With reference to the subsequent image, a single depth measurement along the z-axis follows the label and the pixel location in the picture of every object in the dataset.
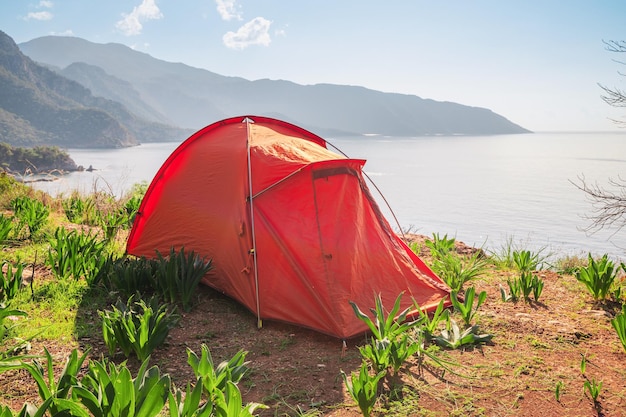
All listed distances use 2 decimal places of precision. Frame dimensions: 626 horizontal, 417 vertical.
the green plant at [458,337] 3.86
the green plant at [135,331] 3.35
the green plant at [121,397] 2.15
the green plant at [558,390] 2.97
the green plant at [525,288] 4.99
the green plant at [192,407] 2.13
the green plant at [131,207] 8.34
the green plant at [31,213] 6.62
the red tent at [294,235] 4.25
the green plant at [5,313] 3.14
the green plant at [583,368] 3.25
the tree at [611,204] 6.07
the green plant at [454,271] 5.12
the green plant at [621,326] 3.46
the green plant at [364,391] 2.72
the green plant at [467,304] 4.12
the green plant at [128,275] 4.59
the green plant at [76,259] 4.83
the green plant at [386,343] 3.22
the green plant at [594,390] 2.96
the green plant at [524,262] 6.06
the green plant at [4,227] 5.64
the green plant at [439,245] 6.28
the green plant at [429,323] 3.95
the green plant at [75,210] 8.55
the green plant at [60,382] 2.14
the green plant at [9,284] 4.02
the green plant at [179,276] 4.55
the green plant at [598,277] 4.80
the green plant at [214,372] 2.71
